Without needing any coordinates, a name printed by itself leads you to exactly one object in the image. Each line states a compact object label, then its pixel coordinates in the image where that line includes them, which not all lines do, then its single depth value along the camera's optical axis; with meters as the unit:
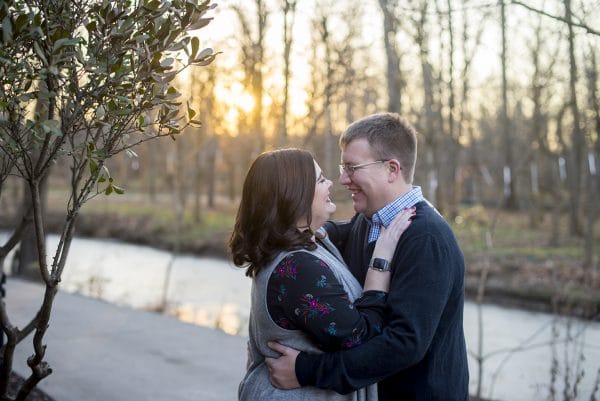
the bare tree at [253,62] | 11.76
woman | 2.30
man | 2.31
